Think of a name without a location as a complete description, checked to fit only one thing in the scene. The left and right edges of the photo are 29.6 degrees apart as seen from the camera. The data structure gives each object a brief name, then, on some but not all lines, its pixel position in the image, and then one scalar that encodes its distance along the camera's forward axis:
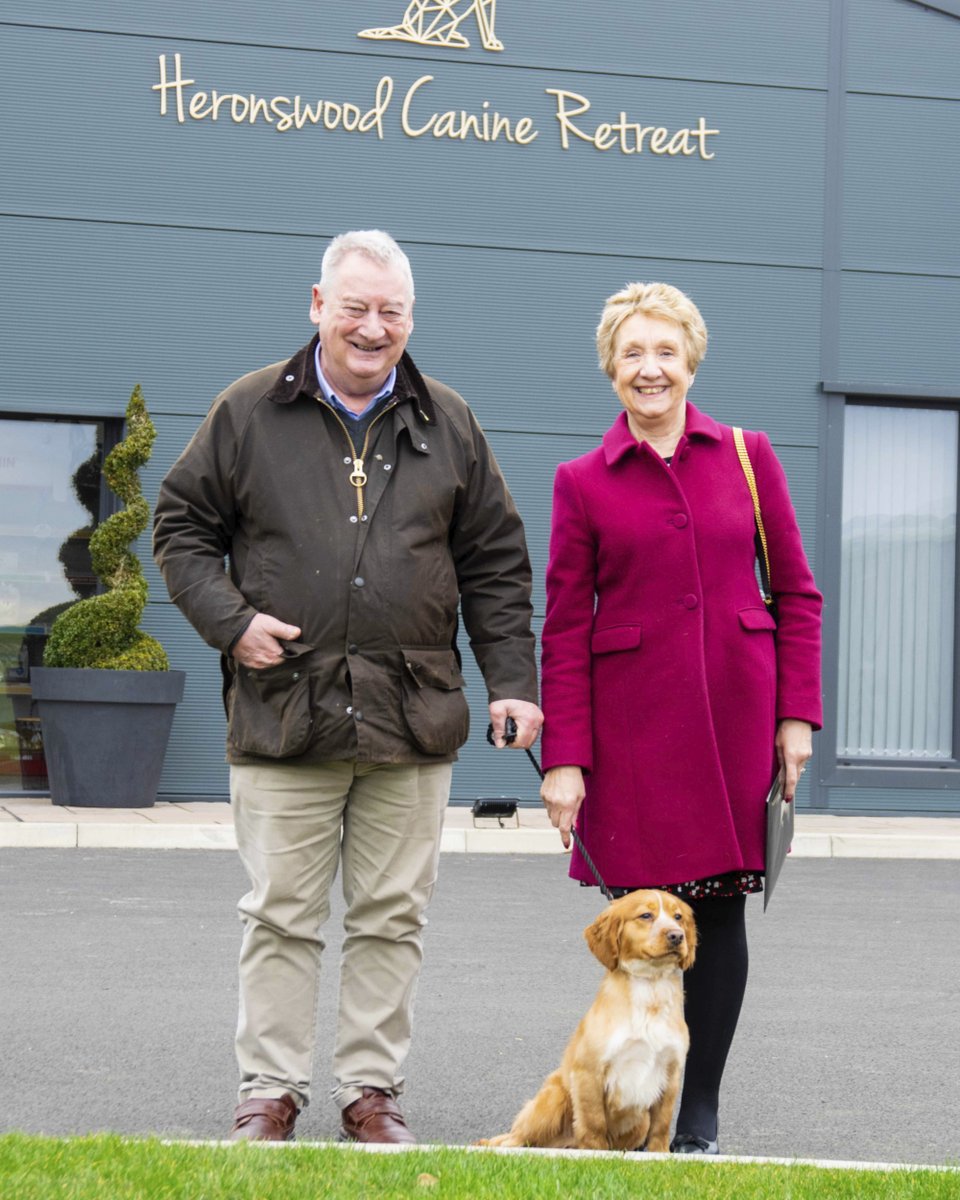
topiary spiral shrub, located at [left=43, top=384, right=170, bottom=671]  11.96
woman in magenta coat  4.16
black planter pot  11.92
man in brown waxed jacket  4.18
